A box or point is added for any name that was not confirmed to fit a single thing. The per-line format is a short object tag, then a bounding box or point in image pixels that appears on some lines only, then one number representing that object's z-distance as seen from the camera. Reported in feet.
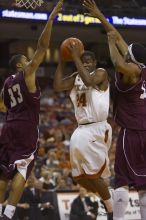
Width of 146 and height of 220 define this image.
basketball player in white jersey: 33.98
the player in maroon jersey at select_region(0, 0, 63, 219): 31.27
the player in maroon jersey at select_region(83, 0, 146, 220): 31.29
